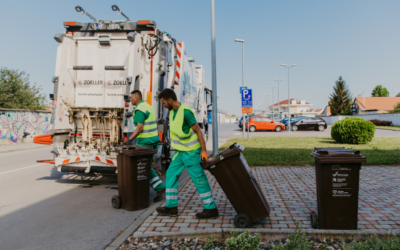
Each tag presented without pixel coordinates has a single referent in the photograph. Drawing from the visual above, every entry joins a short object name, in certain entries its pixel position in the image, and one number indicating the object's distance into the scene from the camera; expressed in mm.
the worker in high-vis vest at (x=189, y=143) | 4086
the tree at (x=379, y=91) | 92000
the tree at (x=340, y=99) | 70812
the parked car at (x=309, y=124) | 28647
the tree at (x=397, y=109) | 45950
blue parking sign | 16203
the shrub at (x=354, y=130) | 13445
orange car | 28922
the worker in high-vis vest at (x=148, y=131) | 5105
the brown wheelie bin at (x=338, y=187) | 3385
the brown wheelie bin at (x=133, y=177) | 4590
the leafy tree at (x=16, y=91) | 21422
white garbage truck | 6195
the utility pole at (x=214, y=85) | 9234
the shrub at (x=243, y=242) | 2953
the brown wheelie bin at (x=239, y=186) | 3658
